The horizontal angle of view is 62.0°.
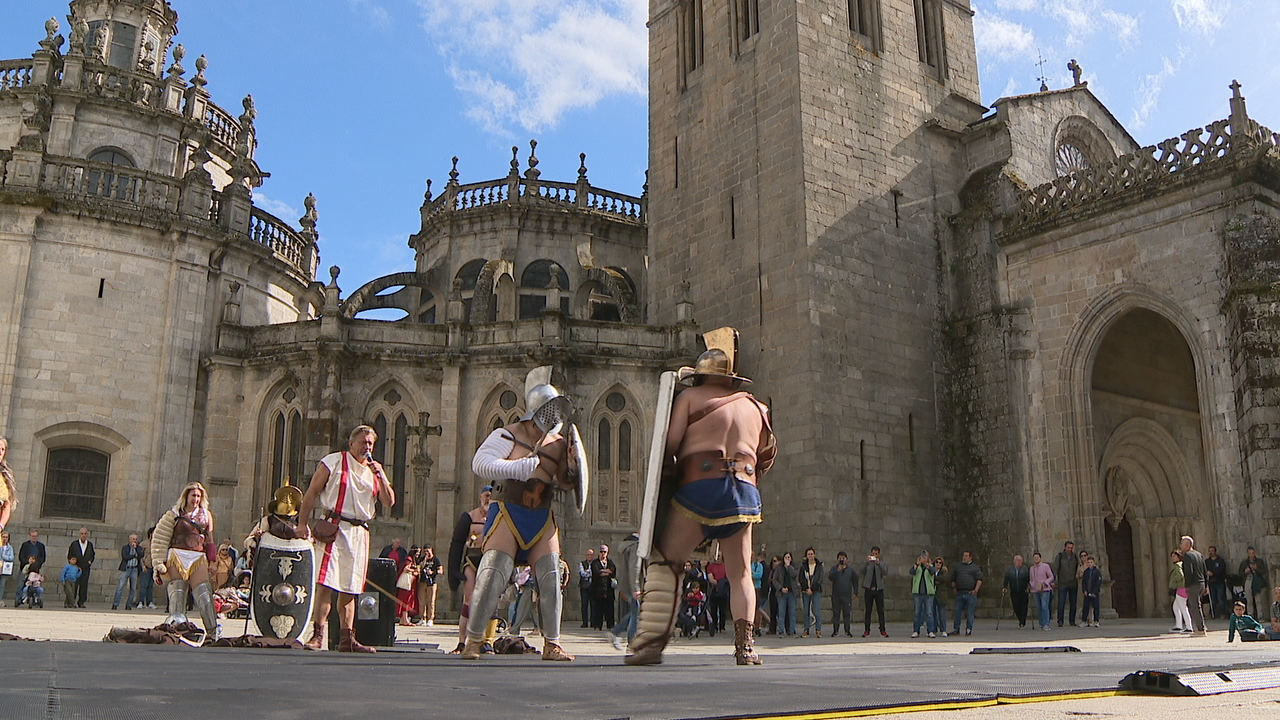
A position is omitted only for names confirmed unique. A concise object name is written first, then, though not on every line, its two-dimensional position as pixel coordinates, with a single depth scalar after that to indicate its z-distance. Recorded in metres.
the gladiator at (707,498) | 6.24
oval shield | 8.98
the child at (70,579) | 18.48
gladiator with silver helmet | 7.18
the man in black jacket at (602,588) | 18.45
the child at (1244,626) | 13.08
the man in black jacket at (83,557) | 18.48
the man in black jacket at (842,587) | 17.91
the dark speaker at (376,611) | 9.25
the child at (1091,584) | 19.06
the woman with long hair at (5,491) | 9.36
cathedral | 21.14
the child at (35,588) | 17.61
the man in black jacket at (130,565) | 18.89
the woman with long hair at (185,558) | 9.48
